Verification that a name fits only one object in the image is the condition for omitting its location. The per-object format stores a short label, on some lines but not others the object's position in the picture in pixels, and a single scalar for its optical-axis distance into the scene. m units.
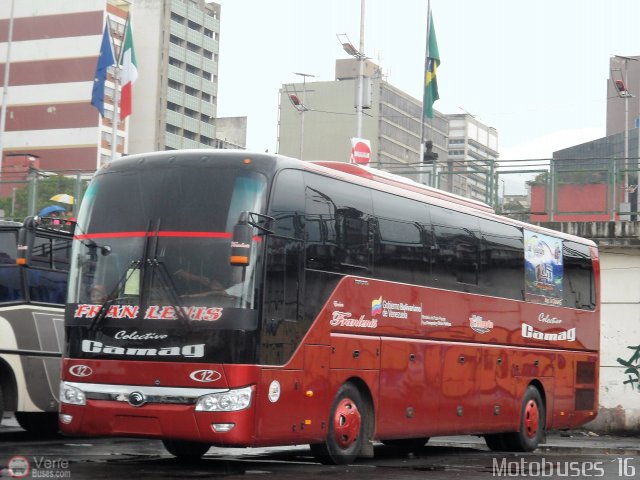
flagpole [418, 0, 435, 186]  40.25
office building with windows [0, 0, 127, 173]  104.69
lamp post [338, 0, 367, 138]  42.53
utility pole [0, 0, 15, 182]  64.43
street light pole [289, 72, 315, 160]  56.18
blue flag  38.70
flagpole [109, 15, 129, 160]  38.65
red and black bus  12.14
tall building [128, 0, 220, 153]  119.88
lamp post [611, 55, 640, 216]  60.38
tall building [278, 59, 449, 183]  149.00
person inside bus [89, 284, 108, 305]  12.62
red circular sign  30.44
